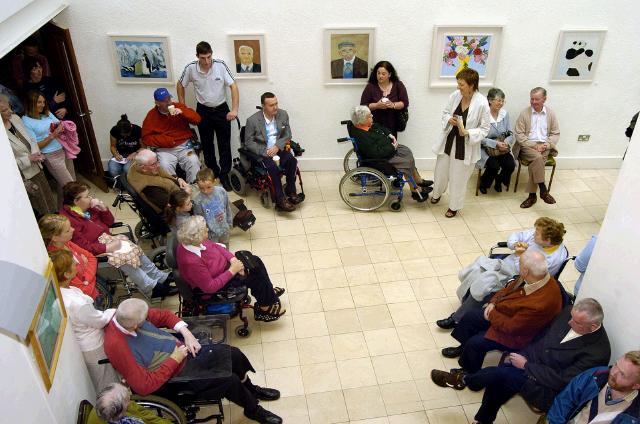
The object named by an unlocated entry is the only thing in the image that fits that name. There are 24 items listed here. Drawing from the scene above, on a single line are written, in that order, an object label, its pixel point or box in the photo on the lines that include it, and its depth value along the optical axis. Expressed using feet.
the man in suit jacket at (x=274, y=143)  20.44
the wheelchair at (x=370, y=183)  20.26
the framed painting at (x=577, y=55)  21.12
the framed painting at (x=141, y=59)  20.83
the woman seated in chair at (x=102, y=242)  14.87
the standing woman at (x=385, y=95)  21.31
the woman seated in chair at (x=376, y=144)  19.81
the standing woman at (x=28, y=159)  17.11
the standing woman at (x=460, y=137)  18.40
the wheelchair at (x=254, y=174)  20.76
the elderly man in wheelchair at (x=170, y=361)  11.16
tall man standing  20.63
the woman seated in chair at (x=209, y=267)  13.71
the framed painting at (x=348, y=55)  21.04
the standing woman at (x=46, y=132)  18.33
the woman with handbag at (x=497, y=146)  21.04
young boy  16.34
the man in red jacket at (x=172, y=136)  20.53
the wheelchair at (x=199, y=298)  14.15
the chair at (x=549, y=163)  21.67
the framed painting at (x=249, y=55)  20.93
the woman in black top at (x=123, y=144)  20.62
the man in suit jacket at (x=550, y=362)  11.25
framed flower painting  21.01
